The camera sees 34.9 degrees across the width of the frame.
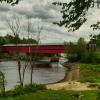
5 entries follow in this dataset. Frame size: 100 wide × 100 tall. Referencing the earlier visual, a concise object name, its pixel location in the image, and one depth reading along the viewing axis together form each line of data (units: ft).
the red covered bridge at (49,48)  177.97
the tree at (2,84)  42.55
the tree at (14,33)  53.09
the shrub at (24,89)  43.08
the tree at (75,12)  17.85
